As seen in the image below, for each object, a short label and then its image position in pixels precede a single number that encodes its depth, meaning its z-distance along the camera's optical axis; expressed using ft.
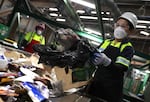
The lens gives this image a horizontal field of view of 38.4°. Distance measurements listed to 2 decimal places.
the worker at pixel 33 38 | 13.48
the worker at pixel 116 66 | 6.31
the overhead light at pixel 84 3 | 13.48
